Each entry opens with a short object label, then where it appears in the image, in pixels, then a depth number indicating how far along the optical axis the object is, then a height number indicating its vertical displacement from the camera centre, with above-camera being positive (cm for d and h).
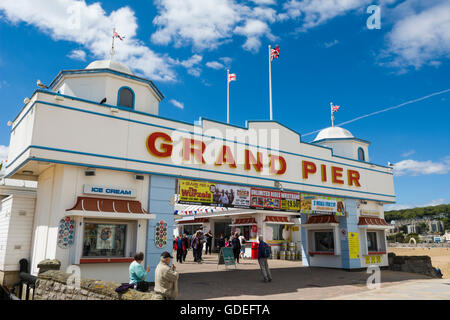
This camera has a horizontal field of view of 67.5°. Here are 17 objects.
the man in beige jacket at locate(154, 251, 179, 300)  655 -87
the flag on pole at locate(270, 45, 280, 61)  1870 +995
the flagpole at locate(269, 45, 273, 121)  1765 +828
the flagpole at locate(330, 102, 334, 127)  2169 +751
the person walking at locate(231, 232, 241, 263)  1944 -50
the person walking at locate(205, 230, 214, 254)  2688 -64
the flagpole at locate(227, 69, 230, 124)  2052 +849
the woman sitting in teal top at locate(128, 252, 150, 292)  746 -85
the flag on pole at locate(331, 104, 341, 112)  2159 +806
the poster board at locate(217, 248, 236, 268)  1691 -100
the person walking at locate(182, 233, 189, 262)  2091 -48
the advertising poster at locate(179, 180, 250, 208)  1312 +169
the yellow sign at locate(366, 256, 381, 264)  1928 -130
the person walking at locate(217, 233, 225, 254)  2634 -44
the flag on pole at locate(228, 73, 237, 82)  2043 +944
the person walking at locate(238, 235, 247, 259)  2657 -122
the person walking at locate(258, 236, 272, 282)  1330 -80
